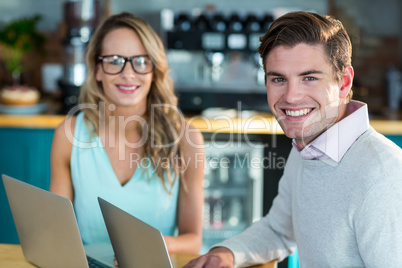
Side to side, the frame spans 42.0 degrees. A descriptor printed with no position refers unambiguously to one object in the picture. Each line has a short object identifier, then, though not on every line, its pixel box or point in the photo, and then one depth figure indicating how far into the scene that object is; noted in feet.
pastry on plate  11.01
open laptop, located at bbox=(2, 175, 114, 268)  3.99
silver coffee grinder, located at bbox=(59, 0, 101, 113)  11.00
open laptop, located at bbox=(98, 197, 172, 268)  3.50
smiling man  3.76
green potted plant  11.88
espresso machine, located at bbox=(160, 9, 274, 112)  11.09
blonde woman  6.27
